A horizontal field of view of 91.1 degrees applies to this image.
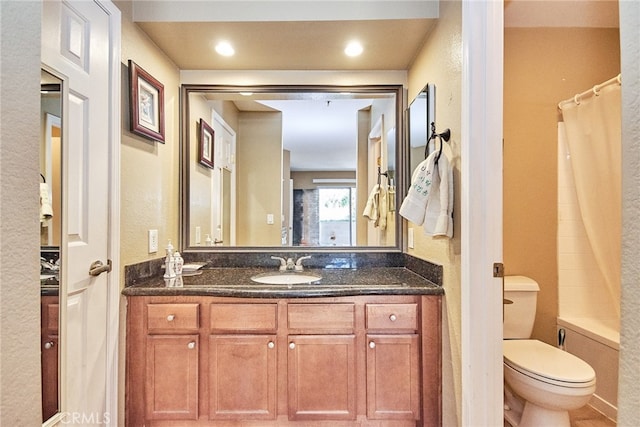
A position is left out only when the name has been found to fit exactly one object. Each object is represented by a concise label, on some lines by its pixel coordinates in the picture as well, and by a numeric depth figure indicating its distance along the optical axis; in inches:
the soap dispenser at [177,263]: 71.5
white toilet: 58.4
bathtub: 75.0
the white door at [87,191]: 50.3
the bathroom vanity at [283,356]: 60.7
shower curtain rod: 77.3
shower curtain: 79.0
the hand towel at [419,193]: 57.3
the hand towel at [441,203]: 55.4
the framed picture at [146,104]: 63.8
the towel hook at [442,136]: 57.3
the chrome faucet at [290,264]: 81.1
